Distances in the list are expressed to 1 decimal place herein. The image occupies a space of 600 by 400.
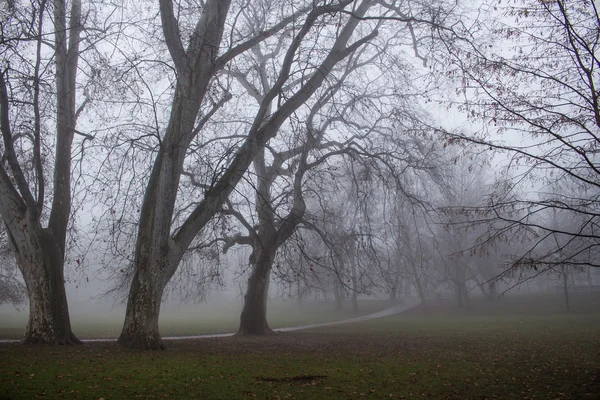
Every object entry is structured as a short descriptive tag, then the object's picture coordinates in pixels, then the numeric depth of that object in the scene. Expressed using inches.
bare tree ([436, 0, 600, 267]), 277.7
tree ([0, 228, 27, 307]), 962.5
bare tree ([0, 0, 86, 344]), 406.0
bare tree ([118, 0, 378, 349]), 398.0
